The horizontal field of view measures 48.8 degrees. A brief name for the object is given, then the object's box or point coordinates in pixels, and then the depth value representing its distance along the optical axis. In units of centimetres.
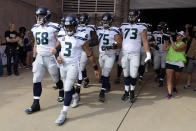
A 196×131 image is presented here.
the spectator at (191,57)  603
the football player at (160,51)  654
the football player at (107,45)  512
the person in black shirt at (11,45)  739
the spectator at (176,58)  548
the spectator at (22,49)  847
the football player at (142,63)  695
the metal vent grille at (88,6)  1145
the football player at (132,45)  495
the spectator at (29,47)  879
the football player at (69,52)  411
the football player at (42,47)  449
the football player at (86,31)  542
